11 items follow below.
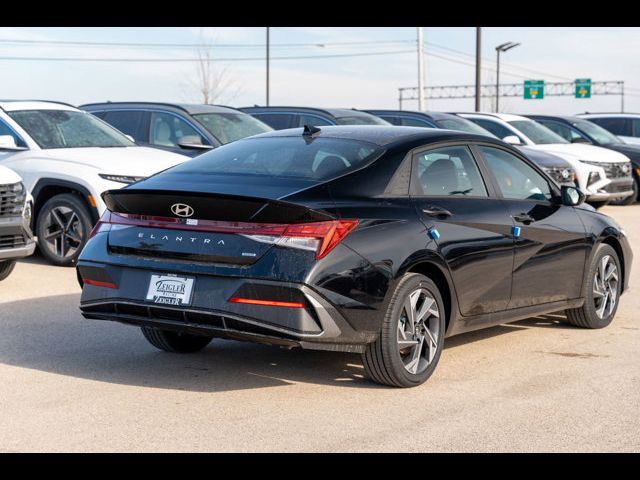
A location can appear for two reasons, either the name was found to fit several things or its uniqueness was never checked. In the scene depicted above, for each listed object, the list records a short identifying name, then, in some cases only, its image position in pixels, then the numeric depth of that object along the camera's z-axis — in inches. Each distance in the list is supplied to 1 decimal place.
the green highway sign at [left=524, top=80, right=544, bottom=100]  3115.2
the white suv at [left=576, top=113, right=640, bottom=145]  1041.5
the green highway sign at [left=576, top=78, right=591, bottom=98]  3376.0
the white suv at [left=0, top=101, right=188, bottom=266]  466.3
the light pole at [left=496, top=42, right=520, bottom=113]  2078.0
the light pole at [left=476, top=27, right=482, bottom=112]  1515.7
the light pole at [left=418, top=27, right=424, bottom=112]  1469.0
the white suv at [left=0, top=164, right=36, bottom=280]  399.5
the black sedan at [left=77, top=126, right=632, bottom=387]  241.1
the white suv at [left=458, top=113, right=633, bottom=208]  763.7
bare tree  2310.8
